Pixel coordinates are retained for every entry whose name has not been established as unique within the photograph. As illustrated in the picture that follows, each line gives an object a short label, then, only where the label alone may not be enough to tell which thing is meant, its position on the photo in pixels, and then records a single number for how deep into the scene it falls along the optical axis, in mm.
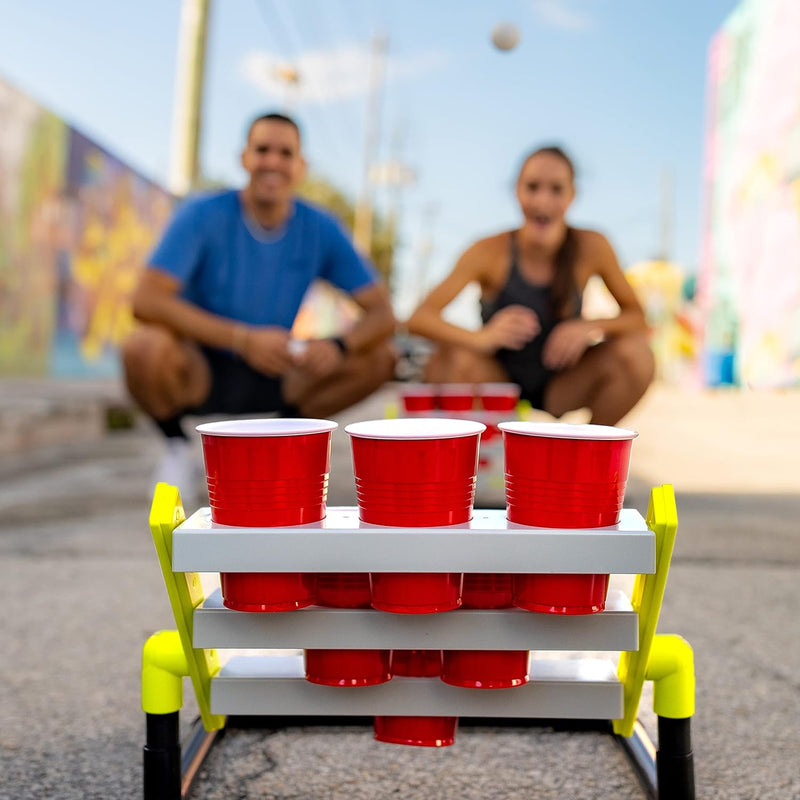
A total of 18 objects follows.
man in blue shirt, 3002
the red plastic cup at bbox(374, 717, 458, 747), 1067
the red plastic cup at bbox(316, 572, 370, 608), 997
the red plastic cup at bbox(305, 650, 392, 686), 1013
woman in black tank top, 2611
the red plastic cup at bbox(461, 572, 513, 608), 999
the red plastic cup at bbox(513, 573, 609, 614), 947
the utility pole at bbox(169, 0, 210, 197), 8172
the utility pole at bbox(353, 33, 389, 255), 25750
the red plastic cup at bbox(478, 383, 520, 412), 2691
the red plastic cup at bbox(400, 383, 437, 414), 2738
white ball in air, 3687
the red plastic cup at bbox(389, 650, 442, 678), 1058
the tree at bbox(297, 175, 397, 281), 29484
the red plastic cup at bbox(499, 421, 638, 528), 932
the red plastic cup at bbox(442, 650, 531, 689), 1005
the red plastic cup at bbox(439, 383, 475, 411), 2684
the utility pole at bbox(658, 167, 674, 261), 37688
